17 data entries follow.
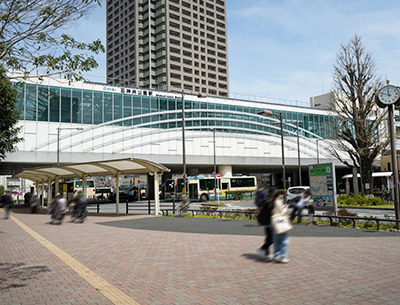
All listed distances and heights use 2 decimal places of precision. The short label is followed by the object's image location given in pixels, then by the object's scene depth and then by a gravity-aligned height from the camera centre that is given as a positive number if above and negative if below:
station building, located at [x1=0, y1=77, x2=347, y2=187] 39.09 +6.74
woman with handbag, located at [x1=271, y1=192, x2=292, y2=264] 7.31 -1.06
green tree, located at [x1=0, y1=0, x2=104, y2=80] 7.48 +3.18
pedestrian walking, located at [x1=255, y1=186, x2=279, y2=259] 7.86 -0.87
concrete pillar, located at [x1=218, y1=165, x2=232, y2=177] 49.63 +1.62
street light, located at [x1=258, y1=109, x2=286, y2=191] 20.66 +3.88
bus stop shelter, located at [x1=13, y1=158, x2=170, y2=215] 20.08 +0.94
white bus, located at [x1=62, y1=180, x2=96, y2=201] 42.53 -0.40
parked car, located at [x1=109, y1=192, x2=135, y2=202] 48.12 -1.85
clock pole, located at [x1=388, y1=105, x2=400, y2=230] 12.20 +0.22
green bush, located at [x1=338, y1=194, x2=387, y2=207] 24.03 -1.66
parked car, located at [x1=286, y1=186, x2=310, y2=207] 27.45 -1.01
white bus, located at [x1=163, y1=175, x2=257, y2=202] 39.41 -0.67
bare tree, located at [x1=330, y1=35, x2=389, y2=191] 27.38 +5.34
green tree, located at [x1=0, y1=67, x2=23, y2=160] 29.72 +5.07
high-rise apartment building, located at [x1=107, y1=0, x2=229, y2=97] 82.44 +33.46
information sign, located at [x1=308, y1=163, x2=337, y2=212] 15.54 -0.35
